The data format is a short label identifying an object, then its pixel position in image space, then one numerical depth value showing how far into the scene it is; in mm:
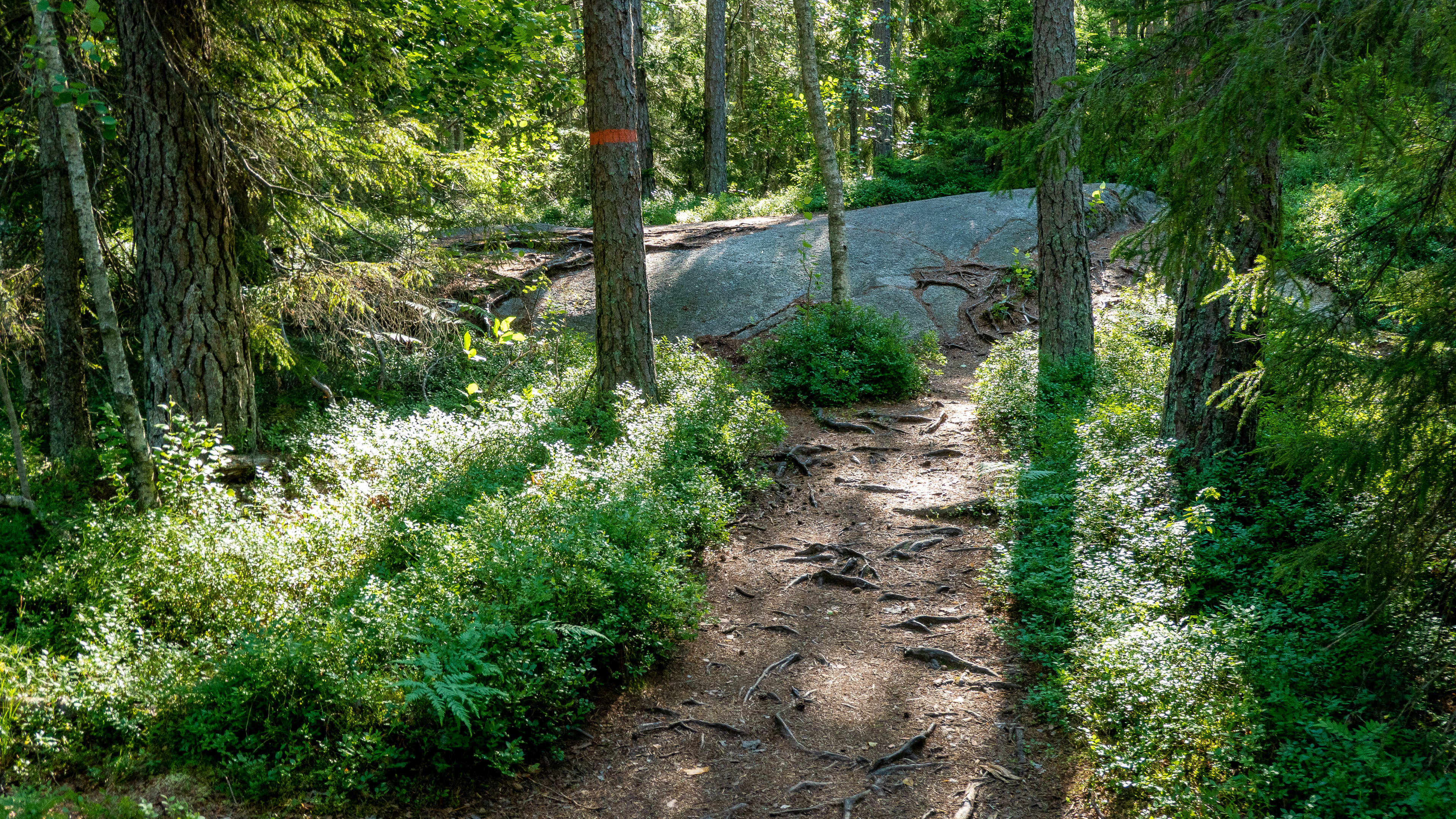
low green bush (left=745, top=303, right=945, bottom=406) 11516
